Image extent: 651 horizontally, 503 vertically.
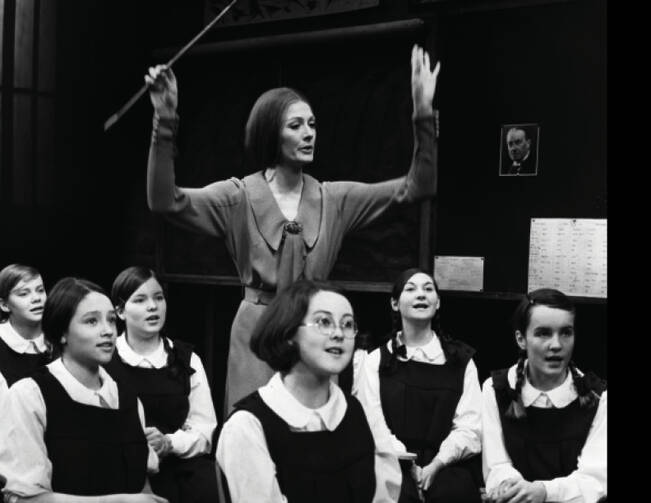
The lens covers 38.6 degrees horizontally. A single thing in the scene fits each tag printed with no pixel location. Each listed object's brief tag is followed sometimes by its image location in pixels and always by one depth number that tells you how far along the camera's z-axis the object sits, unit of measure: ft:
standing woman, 6.57
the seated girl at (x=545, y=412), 7.37
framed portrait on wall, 9.61
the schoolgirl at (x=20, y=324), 9.41
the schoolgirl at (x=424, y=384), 8.69
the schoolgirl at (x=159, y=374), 8.36
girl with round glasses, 5.41
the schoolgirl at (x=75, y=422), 6.19
